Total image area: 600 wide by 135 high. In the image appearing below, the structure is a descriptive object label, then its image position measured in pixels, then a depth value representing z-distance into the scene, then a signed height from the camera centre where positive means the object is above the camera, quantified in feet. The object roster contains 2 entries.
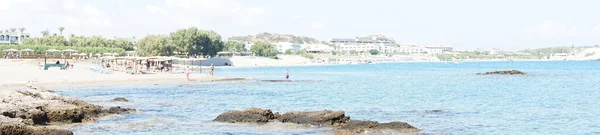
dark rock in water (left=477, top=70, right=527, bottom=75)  302.00 -9.54
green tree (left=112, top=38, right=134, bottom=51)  505.25 +2.91
